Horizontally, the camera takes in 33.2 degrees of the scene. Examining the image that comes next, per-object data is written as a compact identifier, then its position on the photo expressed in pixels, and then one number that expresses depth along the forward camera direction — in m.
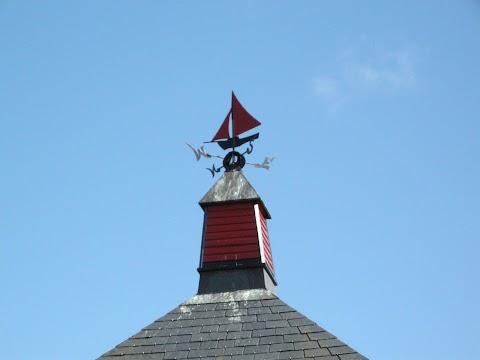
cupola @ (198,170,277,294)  16.03
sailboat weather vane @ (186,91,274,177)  17.94
